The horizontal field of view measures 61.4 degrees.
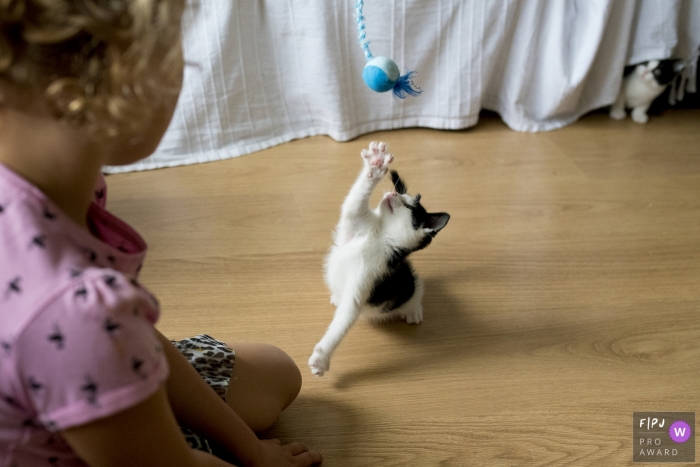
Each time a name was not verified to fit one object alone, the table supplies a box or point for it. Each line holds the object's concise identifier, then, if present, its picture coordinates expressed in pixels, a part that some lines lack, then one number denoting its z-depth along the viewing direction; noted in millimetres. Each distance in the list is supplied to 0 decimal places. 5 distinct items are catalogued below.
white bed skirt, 1347
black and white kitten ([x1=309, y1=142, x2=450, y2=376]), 866
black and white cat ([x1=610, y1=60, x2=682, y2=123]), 1527
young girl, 367
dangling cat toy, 849
